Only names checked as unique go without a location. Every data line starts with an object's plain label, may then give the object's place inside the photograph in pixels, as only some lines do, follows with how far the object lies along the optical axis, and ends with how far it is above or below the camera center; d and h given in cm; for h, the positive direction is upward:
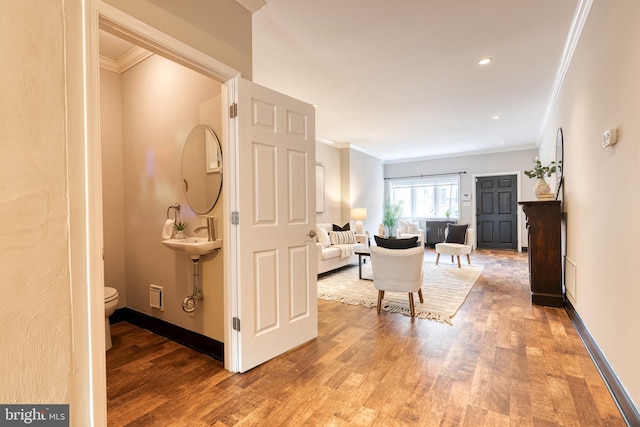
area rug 334 -120
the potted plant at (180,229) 256 -19
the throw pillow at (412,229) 766 -64
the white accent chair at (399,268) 305 -67
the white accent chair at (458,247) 558 -83
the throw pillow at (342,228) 611 -47
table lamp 706 -21
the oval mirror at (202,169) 238 +32
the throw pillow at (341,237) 568 -63
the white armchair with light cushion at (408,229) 760 -64
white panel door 207 -14
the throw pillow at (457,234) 586 -60
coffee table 482 -81
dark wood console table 334 -56
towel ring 265 -2
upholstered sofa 506 -78
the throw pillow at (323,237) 538 -59
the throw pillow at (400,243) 309 -40
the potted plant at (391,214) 885 -27
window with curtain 859 +28
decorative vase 353 +15
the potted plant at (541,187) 354 +20
